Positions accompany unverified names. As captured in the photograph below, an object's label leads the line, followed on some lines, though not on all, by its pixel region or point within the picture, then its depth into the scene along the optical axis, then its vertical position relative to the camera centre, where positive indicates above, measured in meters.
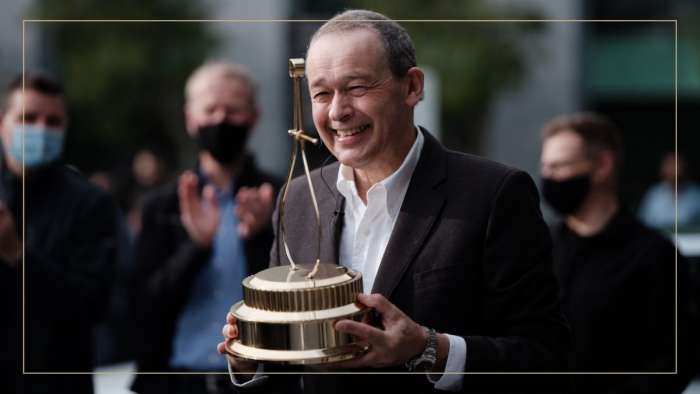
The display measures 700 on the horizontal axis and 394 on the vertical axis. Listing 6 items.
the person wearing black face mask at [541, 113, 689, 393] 4.16 -0.19
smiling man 2.69 -0.05
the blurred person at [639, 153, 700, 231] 11.41 -0.08
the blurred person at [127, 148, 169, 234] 11.39 +0.11
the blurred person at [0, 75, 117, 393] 4.13 -0.11
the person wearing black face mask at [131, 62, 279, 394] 4.00 -0.14
